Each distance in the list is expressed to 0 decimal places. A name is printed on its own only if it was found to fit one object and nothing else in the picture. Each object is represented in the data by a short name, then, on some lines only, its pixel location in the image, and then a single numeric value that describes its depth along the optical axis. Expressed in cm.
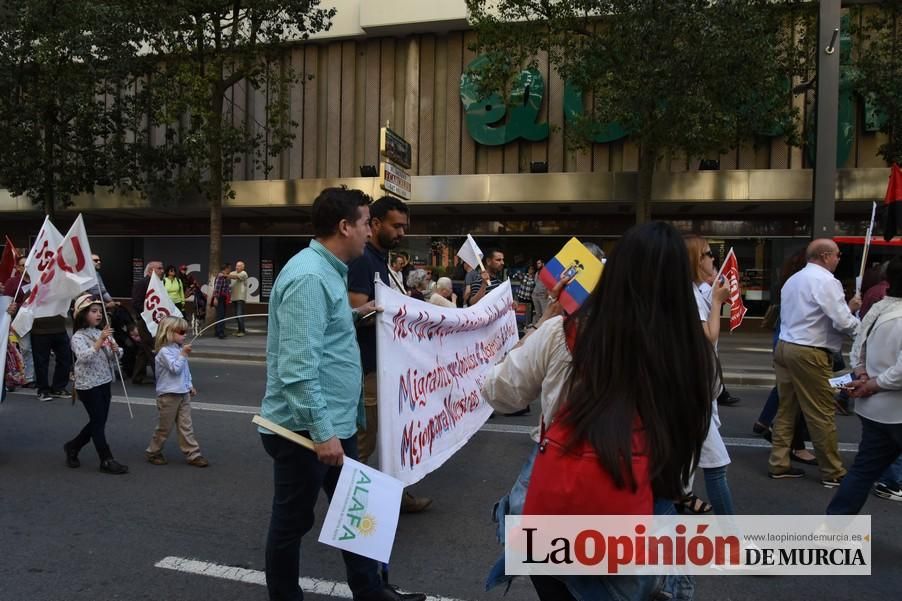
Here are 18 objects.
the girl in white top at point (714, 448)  355
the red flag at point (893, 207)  734
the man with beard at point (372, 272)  404
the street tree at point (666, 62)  1215
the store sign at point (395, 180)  1351
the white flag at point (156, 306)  692
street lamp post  987
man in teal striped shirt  272
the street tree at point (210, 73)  1562
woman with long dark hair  168
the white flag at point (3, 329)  583
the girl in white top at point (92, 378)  557
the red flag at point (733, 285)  592
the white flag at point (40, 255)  603
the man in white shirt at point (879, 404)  375
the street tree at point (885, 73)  1430
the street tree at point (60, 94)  1623
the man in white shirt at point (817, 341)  498
